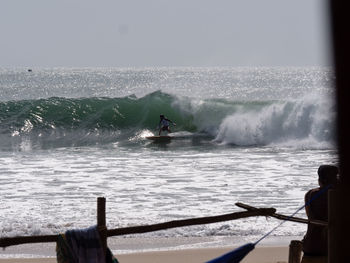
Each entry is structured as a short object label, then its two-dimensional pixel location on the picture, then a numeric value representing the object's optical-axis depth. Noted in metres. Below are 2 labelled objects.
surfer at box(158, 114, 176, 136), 52.97
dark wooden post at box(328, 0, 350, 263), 8.87
